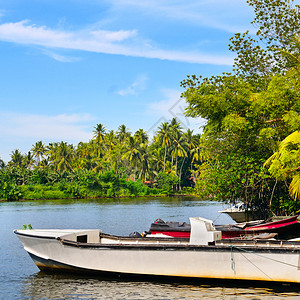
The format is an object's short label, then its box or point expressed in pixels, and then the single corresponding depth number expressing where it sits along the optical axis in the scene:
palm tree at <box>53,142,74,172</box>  103.94
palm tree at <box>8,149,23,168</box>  110.12
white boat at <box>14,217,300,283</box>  13.34
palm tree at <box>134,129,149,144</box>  103.89
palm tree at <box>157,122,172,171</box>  98.44
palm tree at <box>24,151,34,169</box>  115.81
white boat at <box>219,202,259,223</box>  33.03
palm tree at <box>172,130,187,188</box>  99.05
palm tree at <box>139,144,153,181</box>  96.98
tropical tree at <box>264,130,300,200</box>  16.30
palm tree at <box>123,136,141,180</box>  94.38
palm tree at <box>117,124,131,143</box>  108.19
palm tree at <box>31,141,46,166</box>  117.62
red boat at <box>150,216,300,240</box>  18.03
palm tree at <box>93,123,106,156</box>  105.38
